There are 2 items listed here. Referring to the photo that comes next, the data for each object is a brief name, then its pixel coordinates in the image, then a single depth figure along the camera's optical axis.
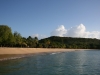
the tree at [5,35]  45.99
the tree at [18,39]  58.57
